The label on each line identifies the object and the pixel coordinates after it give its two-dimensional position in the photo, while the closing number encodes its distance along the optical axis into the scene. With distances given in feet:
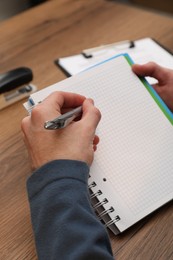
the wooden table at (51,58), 1.72
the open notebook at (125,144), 1.80
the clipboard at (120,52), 2.91
